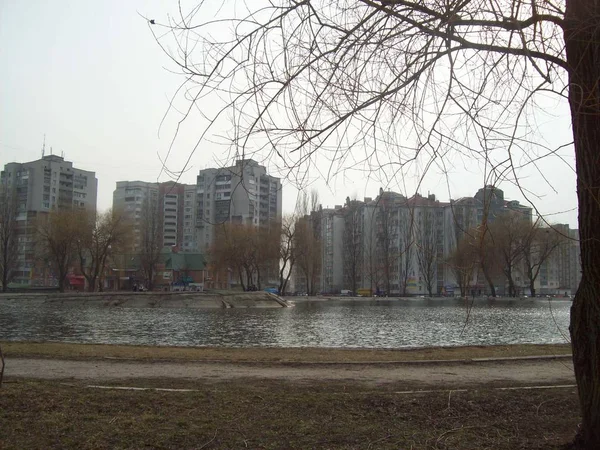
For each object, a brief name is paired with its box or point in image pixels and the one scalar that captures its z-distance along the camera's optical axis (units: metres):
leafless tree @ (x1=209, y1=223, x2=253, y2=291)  64.56
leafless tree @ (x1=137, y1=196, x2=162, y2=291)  70.19
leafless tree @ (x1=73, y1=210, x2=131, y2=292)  60.81
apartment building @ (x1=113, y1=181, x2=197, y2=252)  127.31
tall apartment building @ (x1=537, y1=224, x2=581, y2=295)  117.69
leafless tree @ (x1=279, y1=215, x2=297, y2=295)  65.25
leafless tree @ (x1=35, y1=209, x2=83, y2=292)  59.28
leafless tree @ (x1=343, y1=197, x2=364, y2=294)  76.54
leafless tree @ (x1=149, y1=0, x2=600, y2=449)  3.80
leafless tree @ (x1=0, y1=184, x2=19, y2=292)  66.31
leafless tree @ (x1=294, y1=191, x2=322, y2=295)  66.38
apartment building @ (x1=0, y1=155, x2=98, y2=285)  99.50
